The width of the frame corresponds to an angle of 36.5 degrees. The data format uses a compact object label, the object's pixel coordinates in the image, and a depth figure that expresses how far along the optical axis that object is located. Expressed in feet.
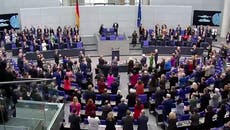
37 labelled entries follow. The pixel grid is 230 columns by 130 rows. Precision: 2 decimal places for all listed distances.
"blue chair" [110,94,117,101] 47.89
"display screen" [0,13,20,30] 86.17
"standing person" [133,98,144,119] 43.45
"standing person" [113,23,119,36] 83.45
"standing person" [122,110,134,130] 39.24
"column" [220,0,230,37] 88.86
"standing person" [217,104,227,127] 41.91
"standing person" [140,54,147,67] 63.24
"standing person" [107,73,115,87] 54.39
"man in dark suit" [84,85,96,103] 46.32
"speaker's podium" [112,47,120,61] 73.51
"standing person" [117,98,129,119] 42.80
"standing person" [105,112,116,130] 38.75
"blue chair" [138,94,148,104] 49.11
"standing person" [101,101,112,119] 41.45
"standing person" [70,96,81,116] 42.65
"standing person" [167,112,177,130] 39.50
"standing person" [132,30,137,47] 80.86
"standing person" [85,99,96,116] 42.45
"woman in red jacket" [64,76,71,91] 52.42
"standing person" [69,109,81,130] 39.34
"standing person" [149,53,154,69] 63.56
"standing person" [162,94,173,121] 43.34
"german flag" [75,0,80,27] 82.29
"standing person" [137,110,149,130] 39.63
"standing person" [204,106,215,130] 41.16
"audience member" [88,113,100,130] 39.50
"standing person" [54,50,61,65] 66.90
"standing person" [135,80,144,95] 50.06
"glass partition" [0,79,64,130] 27.55
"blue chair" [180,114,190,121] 42.42
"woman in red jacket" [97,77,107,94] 51.04
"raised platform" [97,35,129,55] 75.92
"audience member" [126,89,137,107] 46.70
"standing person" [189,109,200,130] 40.04
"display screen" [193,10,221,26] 90.99
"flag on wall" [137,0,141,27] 84.46
